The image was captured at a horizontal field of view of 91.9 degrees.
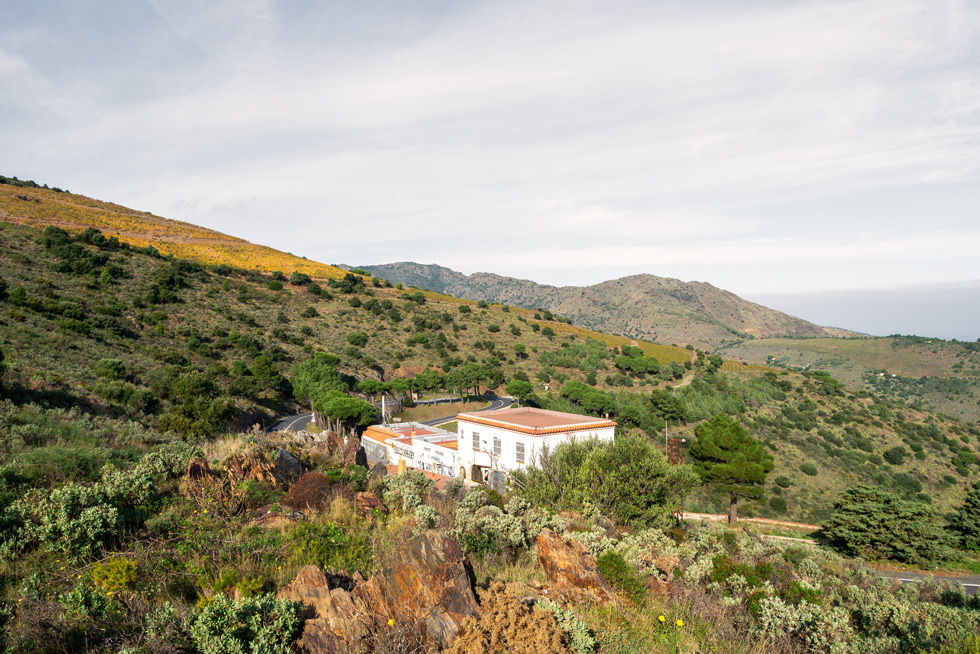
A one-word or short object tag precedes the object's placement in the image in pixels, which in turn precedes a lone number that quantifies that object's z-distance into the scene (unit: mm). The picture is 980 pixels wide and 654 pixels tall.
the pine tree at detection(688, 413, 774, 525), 30062
